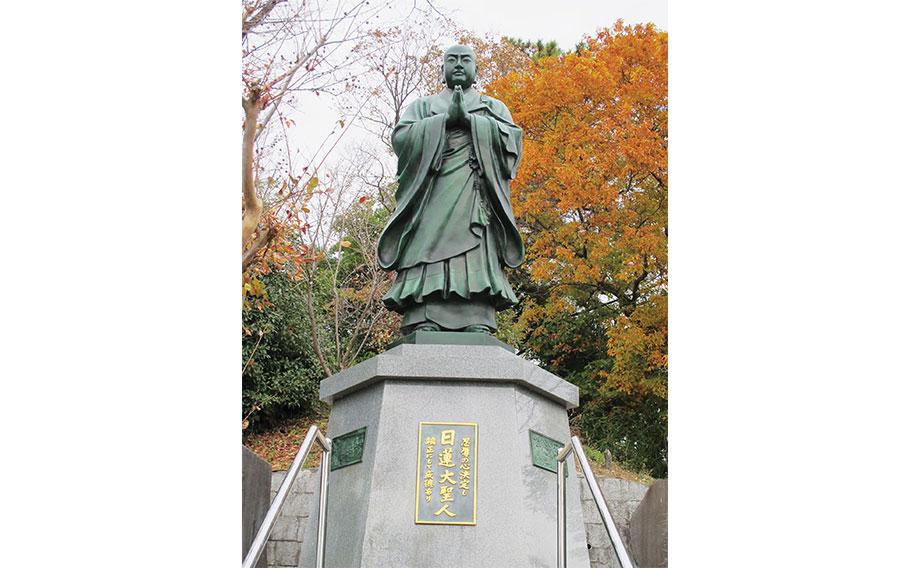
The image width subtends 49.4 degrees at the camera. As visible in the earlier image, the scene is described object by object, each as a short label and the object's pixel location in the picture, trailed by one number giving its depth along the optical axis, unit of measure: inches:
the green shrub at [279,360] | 524.4
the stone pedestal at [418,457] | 194.9
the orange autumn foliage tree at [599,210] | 515.2
